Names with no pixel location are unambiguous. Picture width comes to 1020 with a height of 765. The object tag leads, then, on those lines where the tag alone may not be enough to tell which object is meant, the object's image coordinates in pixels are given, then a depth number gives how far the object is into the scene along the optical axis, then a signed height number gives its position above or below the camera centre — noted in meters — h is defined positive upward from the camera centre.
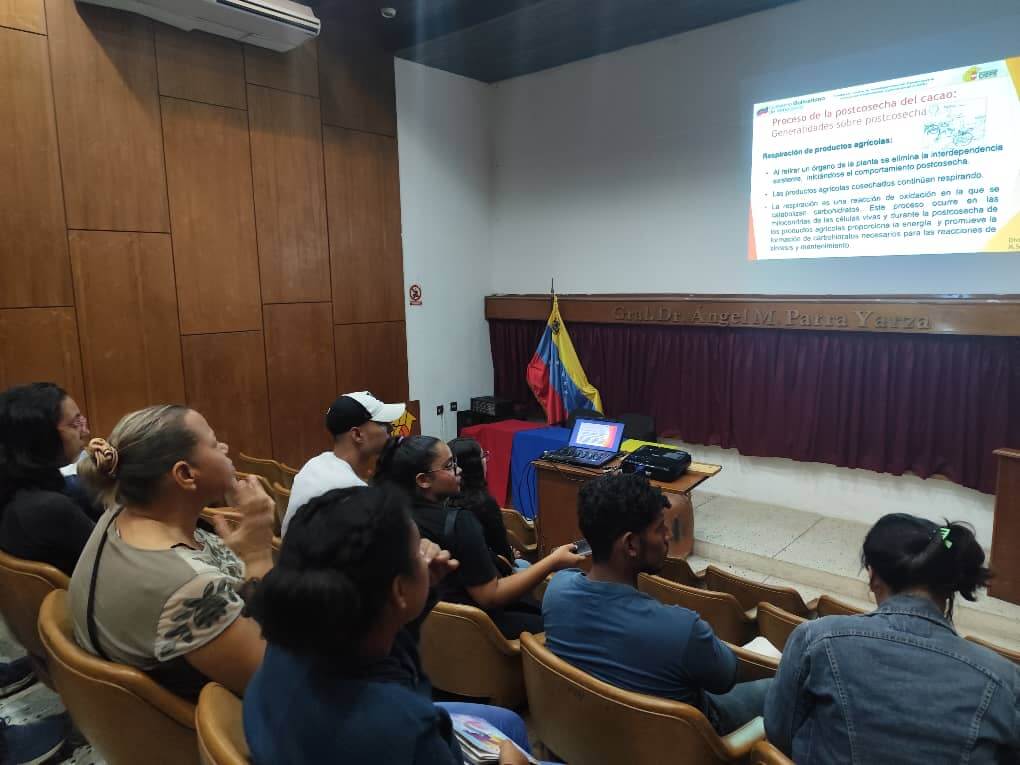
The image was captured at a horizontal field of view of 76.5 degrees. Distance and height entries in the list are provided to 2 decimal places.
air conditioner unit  3.78 +1.78
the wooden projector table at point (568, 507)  3.50 -1.17
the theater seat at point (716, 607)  2.09 -1.00
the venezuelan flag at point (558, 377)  5.57 -0.65
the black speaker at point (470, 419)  5.80 -1.03
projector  3.30 -0.84
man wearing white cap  2.41 -0.45
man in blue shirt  1.40 -0.72
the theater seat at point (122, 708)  1.12 -0.70
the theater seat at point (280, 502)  3.13 -0.98
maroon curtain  3.83 -0.64
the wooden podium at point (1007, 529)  3.00 -1.09
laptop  3.55 -0.83
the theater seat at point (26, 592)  1.60 -0.71
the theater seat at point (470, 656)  1.68 -0.94
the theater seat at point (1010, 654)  1.67 -0.94
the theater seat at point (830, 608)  2.11 -1.03
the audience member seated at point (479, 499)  2.13 -0.64
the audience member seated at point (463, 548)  1.86 -0.69
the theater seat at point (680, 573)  2.56 -1.08
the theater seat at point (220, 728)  0.90 -0.61
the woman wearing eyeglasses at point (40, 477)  1.79 -0.48
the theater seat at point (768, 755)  1.09 -0.77
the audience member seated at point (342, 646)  0.82 -0.45
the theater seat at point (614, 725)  1.24 -0.85
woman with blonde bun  1.14 -0.48
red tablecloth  5.16 -1.17
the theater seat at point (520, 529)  3.22 -1.12
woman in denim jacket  1.08 -0.66
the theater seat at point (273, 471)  3.99 -1.02
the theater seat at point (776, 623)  1.97 -1.00
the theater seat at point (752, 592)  2.31 -1.08
